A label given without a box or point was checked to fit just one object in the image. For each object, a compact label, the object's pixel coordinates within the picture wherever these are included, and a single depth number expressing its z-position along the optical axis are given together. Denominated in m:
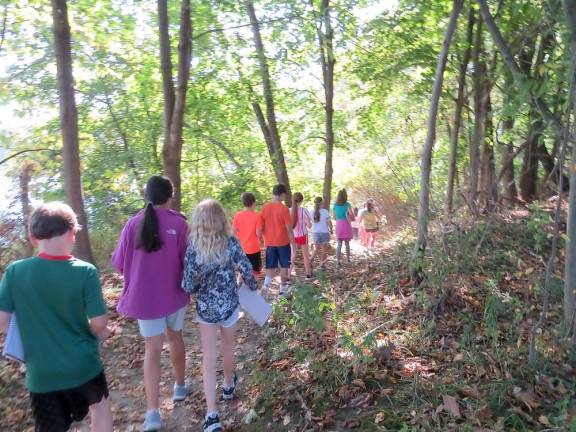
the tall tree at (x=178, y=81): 6.94
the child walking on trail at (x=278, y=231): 7.79
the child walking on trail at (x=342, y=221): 10.61
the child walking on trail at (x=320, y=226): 10.47
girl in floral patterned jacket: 3.88
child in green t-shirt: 2.81
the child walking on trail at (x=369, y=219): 13.17
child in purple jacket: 3.86
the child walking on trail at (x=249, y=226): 7.82
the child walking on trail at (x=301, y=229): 9.10
